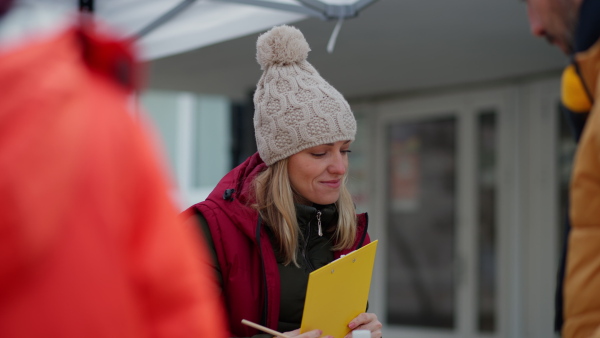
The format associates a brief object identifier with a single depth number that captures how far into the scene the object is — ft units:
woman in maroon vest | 15.38
